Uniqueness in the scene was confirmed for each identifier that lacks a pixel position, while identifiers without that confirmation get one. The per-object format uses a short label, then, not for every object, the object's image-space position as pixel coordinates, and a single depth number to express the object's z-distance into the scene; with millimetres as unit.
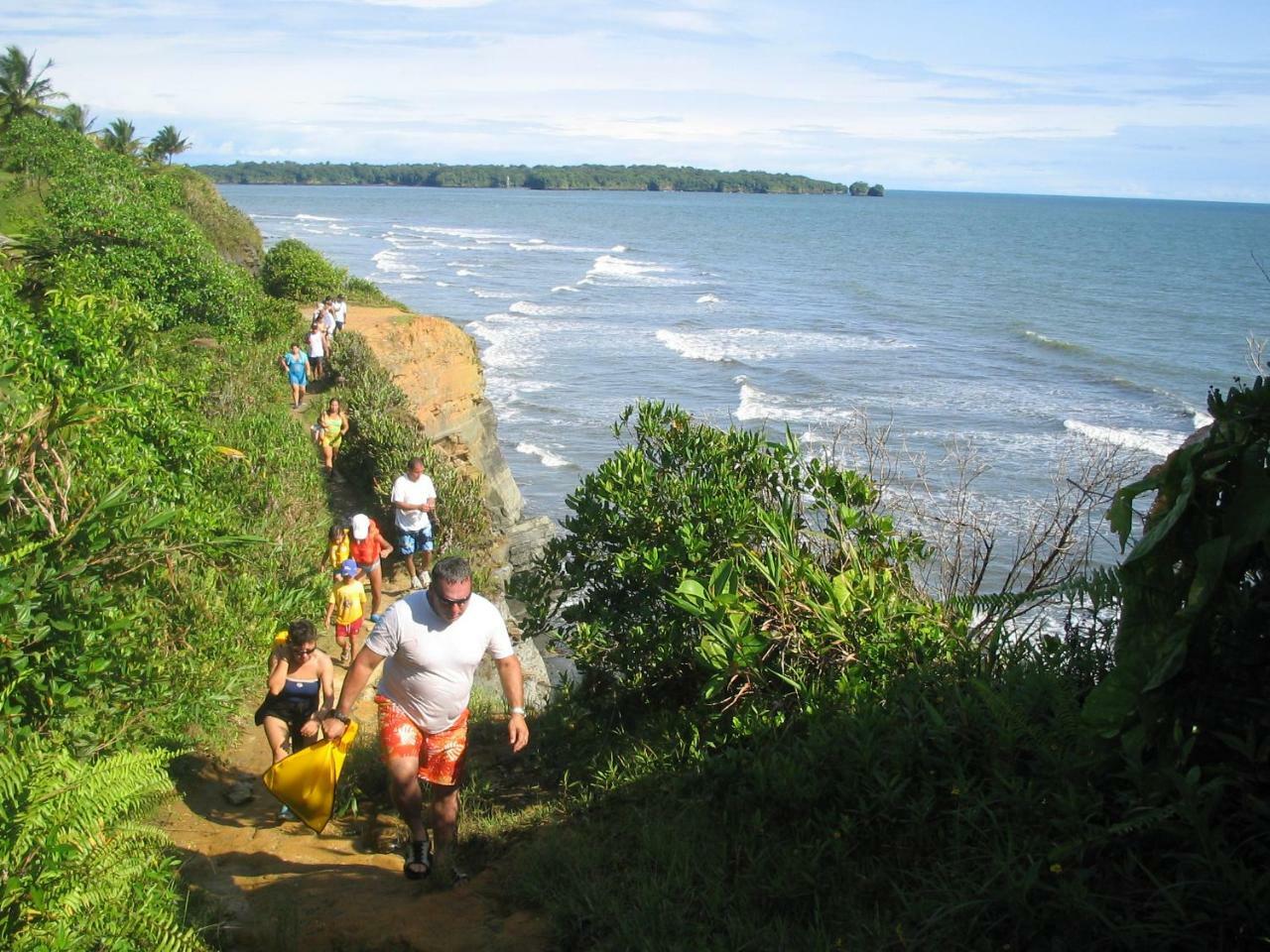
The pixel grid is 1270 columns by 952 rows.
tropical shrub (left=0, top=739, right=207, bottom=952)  3492
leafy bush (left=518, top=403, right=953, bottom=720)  5348
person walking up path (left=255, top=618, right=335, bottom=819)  6309
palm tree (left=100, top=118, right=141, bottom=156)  52062
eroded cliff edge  18188
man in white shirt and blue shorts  11633
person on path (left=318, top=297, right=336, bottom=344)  19031
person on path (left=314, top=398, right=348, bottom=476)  14516
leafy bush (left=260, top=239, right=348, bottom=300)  26953
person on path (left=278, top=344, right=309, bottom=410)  17000
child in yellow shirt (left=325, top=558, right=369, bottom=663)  9414
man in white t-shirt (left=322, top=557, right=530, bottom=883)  4941
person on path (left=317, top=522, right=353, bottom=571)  10023
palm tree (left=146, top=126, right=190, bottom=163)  63062
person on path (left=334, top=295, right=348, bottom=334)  20016
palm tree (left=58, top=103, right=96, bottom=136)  47969
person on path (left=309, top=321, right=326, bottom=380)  18172
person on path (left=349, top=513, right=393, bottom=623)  10125
